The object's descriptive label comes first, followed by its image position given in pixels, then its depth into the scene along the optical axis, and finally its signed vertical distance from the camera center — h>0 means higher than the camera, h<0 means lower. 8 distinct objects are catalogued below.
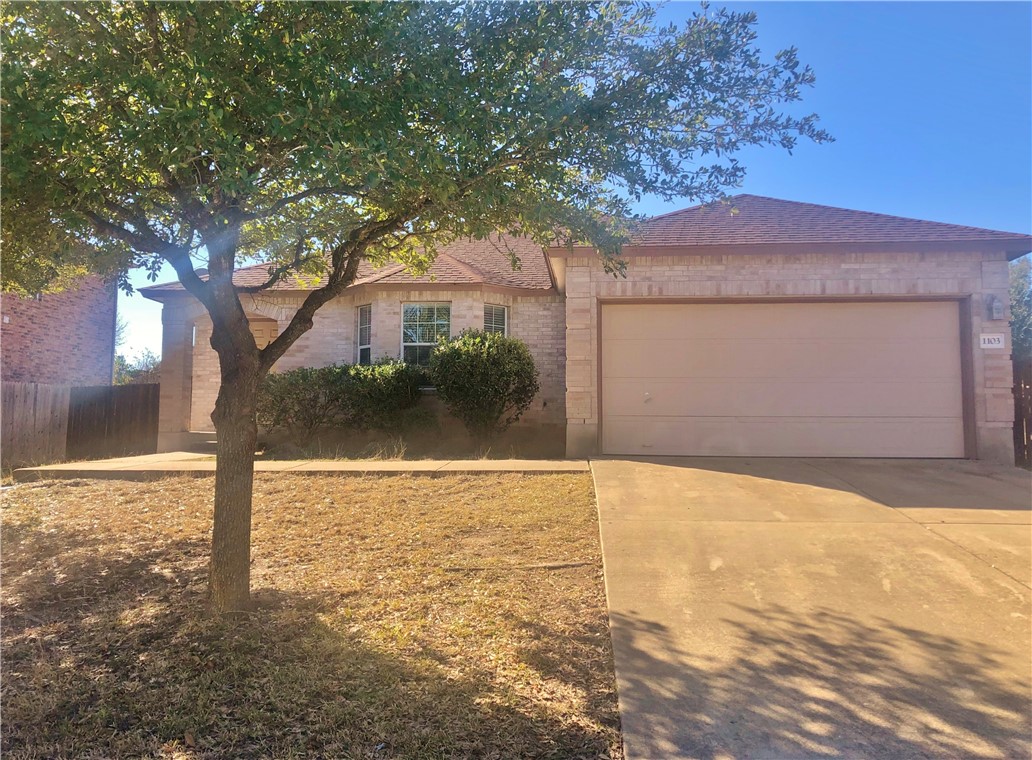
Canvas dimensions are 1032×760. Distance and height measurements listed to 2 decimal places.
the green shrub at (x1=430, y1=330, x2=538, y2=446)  10.69 +0.54
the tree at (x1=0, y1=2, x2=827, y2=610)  3.08 +1.62
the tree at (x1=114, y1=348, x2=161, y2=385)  21.65 +1.40
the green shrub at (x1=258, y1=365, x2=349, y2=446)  11.26 +0.07
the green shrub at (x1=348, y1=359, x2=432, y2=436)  11.20 +0.15
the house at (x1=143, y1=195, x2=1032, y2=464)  9.58 +1.17
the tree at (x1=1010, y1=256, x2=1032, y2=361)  14.80 +2.39
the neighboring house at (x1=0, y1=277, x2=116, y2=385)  15.26 +1.84
